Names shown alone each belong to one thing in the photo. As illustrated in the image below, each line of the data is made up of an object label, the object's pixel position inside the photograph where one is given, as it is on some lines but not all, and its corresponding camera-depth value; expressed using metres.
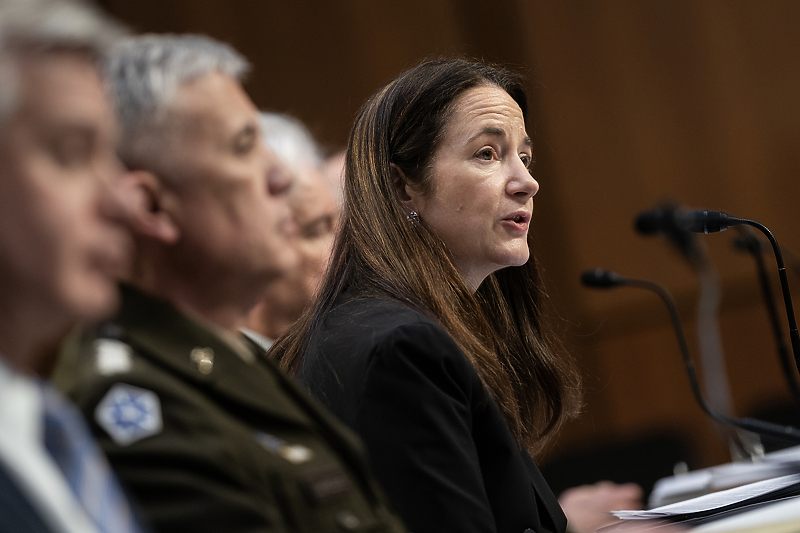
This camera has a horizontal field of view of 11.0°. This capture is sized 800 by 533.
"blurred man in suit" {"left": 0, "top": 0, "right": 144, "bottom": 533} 2.75
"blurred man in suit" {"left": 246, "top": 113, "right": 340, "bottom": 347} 4.33
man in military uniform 3.25
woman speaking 3.68
